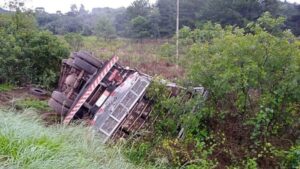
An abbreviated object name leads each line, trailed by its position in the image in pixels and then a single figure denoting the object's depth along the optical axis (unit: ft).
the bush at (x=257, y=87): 14.07
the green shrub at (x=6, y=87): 27.40
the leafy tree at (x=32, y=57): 29.08
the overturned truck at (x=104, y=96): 15.82
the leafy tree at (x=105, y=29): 74.40
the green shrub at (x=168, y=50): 37.18
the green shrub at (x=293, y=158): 12.91
